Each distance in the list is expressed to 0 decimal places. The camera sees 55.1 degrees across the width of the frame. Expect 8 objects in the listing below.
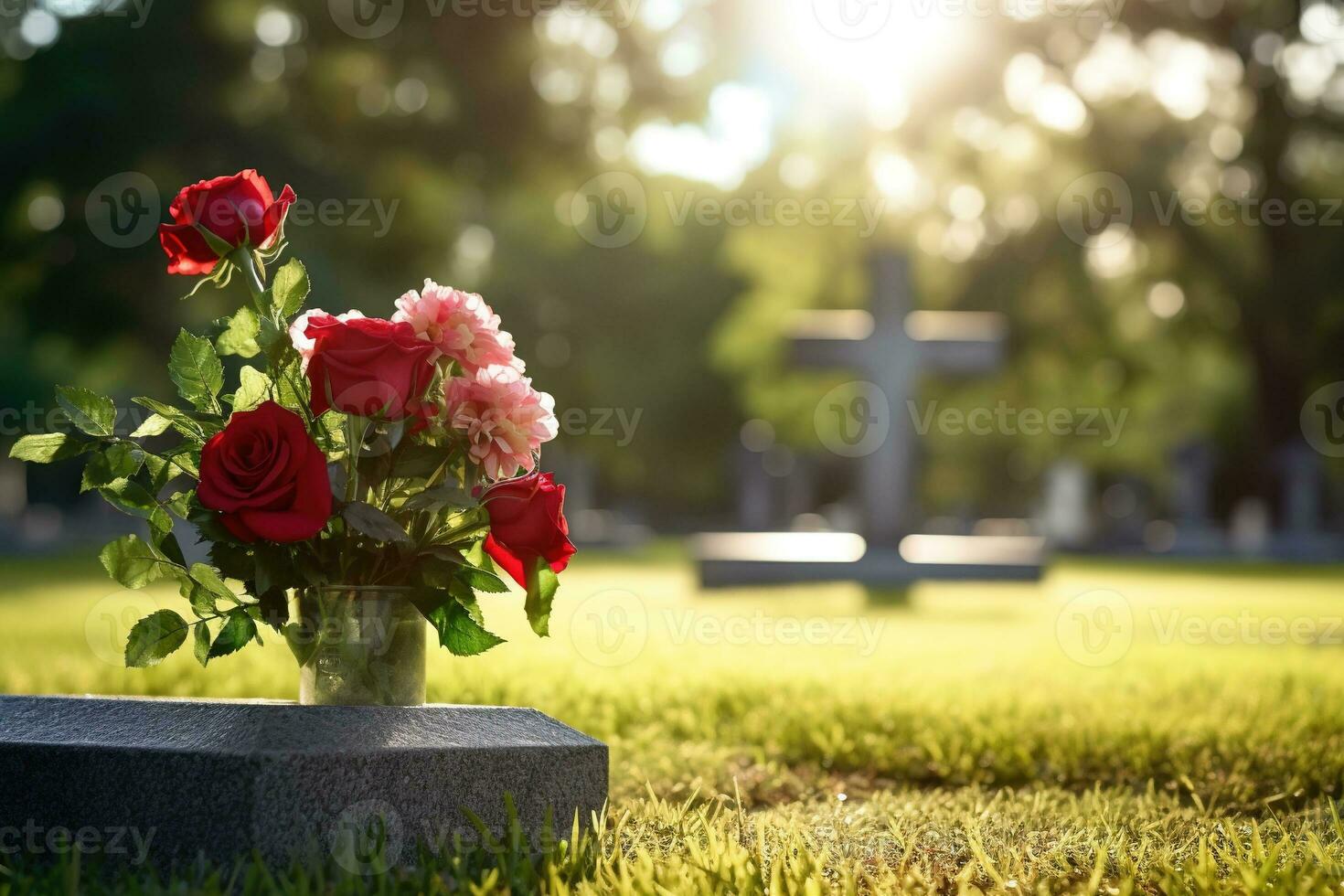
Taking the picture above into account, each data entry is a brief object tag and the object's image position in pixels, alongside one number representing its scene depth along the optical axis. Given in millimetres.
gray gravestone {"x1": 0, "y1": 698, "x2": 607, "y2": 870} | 2705
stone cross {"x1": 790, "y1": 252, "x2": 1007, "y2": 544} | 13648
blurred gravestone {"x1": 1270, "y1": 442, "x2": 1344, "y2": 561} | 24875
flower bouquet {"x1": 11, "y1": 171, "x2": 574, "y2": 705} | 2922
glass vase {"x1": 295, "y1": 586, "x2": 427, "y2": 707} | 2938
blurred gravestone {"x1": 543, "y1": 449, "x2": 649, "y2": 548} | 27469
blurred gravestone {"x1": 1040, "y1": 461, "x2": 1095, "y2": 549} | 32031
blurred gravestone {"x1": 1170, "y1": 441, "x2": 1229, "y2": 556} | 28609
